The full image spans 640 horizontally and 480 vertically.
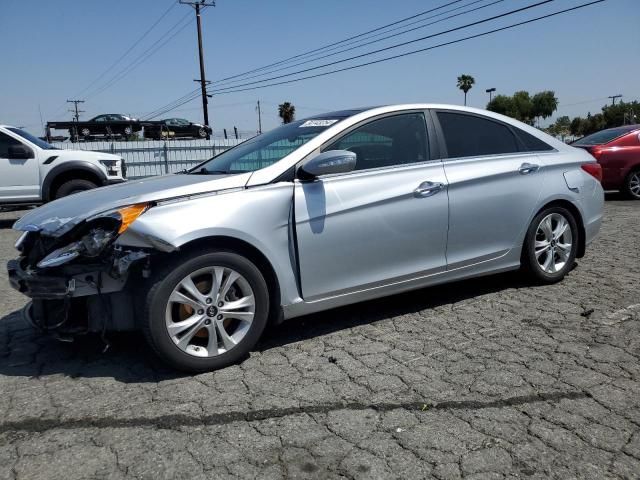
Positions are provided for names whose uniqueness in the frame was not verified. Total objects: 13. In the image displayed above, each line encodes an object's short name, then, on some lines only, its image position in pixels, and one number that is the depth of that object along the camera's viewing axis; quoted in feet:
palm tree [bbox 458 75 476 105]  260.01
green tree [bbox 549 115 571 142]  328.49
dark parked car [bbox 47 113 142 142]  102.57
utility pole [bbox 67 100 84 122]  260.85
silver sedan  10.31
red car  37.01
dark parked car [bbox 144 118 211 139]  107.86
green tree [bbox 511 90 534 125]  300.59
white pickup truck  32.30
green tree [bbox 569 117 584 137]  284.88
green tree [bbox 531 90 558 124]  306.35
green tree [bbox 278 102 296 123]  240.94
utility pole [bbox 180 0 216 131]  109.60
